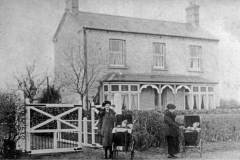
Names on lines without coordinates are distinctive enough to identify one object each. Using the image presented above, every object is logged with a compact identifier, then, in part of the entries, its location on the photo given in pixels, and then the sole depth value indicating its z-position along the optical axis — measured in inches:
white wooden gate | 366.3
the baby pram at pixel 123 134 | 350.3
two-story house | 783.1
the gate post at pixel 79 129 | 395.5
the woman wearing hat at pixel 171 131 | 360.5
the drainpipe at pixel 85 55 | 749.9
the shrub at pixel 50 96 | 663.5
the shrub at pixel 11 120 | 343.9
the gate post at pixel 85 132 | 453.7
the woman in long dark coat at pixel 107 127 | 352.2
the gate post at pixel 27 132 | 360.2
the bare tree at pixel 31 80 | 693.5
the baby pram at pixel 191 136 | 369.1
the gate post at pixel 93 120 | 439.8
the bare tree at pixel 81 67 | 747.4
